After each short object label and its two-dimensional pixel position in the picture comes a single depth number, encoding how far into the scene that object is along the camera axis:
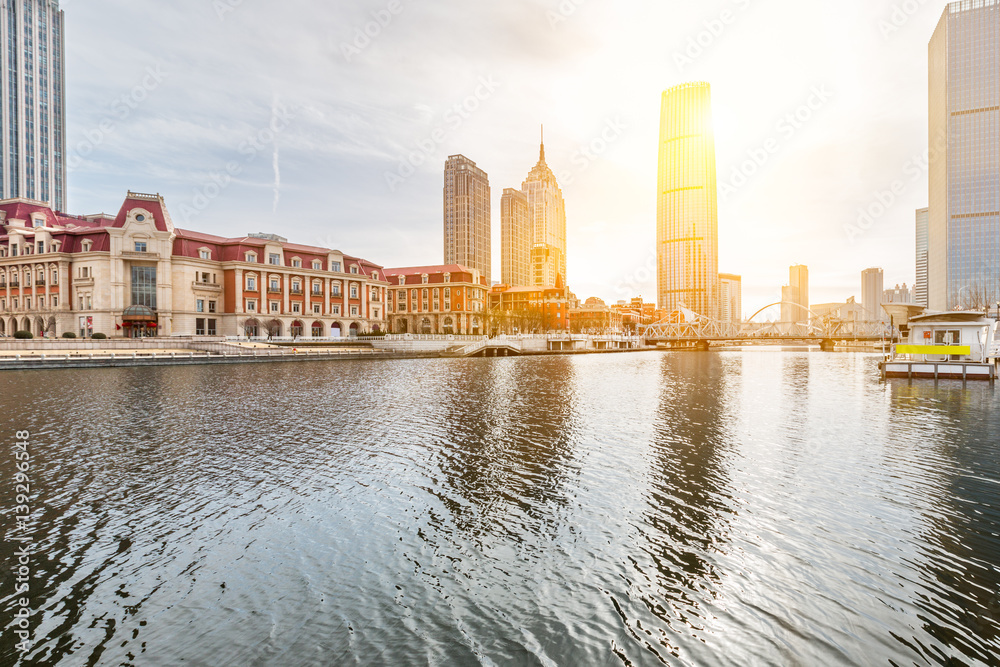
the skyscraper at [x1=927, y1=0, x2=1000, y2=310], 182.12
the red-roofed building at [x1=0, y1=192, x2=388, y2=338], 79.38
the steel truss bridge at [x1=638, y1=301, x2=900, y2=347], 134.75
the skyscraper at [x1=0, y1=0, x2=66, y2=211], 149.00
